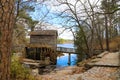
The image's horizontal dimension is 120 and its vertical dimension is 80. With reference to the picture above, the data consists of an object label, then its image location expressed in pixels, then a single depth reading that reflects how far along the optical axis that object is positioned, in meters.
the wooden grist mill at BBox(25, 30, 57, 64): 12.73
